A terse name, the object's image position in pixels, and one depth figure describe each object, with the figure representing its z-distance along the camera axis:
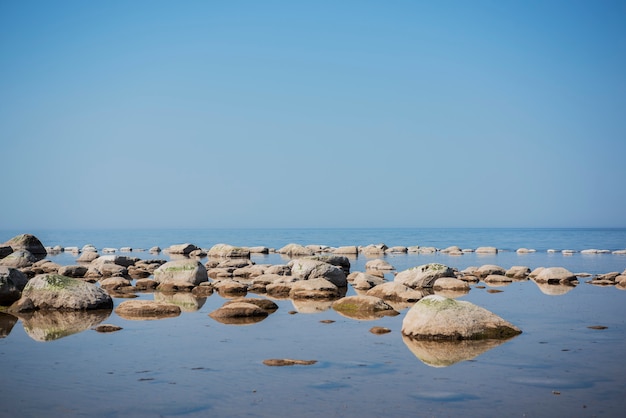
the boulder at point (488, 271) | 34.06
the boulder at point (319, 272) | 28.17
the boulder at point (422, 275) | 27.58
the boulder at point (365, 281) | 27.04
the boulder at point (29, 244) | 55.20
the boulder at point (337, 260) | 34.06
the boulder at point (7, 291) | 21.30
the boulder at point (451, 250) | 64.06
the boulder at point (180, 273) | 27.50
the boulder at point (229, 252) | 56.59
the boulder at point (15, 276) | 21.92
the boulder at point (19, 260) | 37.12
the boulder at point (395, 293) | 22.68
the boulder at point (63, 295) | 19.98
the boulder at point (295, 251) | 60.44
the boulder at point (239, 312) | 18.72
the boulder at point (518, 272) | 33.41
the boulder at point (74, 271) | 32.22
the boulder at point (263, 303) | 20.20
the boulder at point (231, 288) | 25.55
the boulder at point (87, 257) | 47.69
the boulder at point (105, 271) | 32.53
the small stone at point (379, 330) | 16.02
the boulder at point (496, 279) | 30.90
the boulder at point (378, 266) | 39.39
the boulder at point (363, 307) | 19.16
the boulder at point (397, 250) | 65.88
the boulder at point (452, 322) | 15.02
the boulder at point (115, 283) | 26.48
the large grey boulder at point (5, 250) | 47.90
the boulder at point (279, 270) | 31.31
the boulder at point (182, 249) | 62.88
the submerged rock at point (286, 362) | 12.64
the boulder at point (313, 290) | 23.89
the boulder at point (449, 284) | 26.78
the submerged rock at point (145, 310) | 19.05
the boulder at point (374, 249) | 63.79
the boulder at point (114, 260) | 37.72
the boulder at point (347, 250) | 61.94
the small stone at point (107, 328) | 16.50
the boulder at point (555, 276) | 30.36
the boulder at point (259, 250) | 64.19
